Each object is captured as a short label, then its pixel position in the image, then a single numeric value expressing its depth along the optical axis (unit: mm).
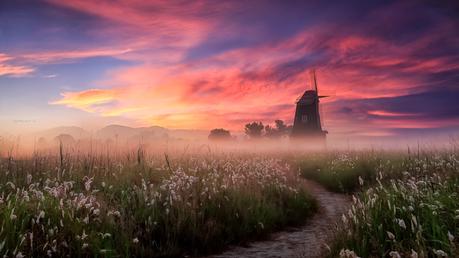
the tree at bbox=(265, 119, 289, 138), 90881
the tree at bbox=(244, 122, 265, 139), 88525
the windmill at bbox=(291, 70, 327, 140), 51375
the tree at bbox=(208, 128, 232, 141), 93938
